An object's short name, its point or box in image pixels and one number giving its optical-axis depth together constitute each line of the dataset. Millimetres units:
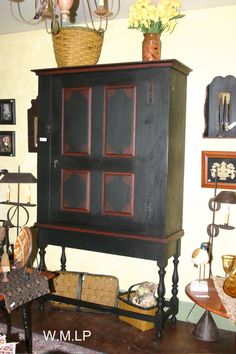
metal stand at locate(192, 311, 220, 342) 3008
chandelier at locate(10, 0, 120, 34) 1790
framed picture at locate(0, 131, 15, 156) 4059
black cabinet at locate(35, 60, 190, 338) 2875
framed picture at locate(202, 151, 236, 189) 3129
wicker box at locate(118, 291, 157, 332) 3119
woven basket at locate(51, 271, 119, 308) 3391
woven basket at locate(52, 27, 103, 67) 3154
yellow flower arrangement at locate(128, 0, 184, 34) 2885
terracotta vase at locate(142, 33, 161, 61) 2992
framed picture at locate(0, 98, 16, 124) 4043
